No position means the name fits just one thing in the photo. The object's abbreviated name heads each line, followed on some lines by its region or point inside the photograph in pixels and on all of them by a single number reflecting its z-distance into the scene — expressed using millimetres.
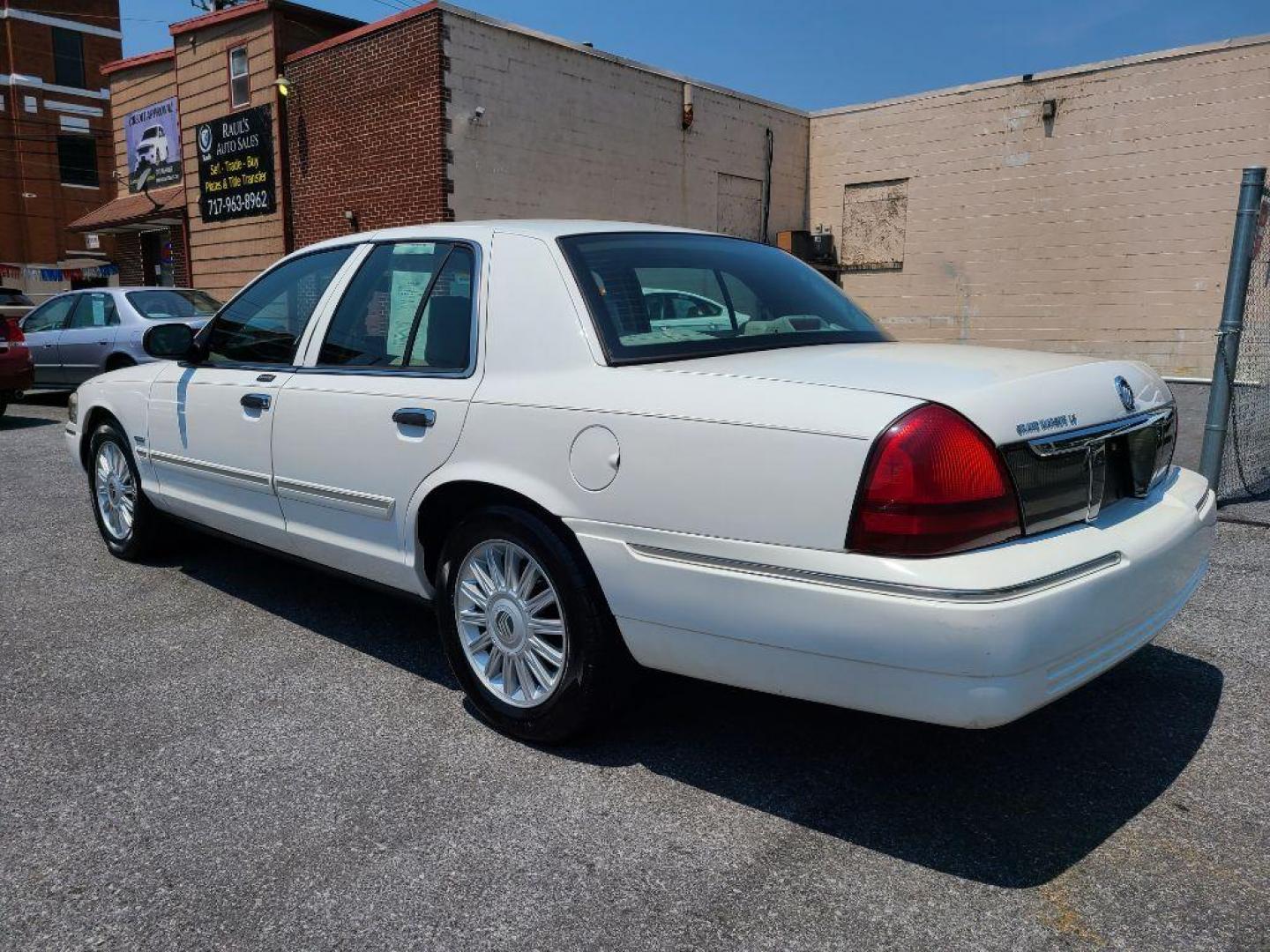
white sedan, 2307
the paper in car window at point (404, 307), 3562
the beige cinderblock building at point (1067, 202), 15164
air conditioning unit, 19328
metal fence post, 5699
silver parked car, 11820
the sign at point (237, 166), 16984
